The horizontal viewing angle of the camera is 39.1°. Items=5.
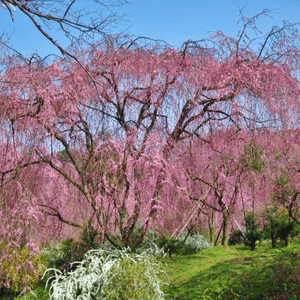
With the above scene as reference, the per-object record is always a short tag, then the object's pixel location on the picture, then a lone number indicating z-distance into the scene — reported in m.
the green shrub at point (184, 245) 9.08
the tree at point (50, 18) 4.64
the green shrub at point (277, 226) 9.68
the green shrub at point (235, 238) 12.08
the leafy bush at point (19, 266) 6.70
